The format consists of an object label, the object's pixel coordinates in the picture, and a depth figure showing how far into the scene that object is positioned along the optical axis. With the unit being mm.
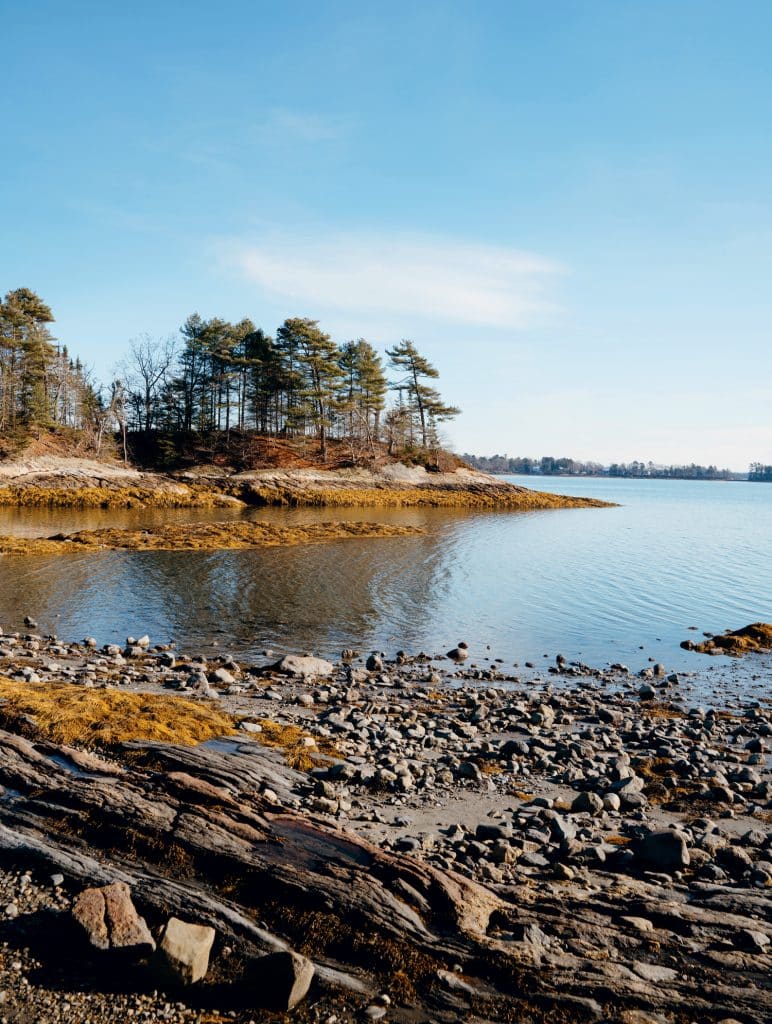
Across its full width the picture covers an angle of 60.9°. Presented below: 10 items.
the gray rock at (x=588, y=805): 10039
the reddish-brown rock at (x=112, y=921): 6387
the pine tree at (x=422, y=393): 100312
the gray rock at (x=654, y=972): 6090
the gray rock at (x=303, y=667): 17578
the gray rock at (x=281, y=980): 5836
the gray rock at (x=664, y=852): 8352
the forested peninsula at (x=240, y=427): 74875
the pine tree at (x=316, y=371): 89375
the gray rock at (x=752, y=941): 6535
